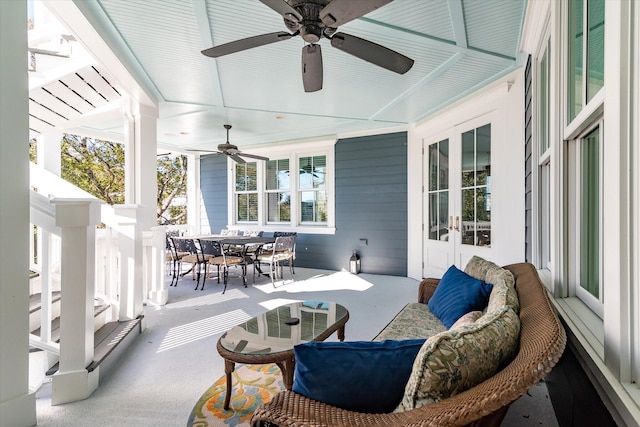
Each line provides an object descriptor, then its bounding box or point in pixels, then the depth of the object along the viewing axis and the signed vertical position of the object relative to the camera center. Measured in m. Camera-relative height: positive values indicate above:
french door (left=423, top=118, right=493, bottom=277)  4.39 +0.27
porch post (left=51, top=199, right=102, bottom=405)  2.14 -0.59
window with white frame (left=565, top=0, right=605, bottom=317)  1.33 +0.31
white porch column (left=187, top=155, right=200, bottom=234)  8.48 +0.54
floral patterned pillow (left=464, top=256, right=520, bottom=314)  1.50 -0.40
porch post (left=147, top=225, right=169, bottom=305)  4.20 -0.72
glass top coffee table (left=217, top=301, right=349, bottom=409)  1.88 -0.80
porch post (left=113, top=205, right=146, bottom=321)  3.24 -0.41
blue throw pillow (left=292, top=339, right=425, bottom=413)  1.04 -0.52
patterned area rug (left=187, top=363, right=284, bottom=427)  1.94 -1.22
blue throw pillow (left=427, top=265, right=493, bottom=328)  2.03 -0.55
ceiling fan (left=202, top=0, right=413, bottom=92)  1.79 +1.16
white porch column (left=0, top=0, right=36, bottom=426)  1.72 -0.02
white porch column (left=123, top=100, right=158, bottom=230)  4.13 +0.77
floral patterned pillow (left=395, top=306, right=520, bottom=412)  0.92 -0.44
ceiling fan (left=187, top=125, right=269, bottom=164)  5.68 +1.14
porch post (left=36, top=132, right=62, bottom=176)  4.34 +0.85
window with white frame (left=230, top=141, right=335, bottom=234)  7.02 +0.58
